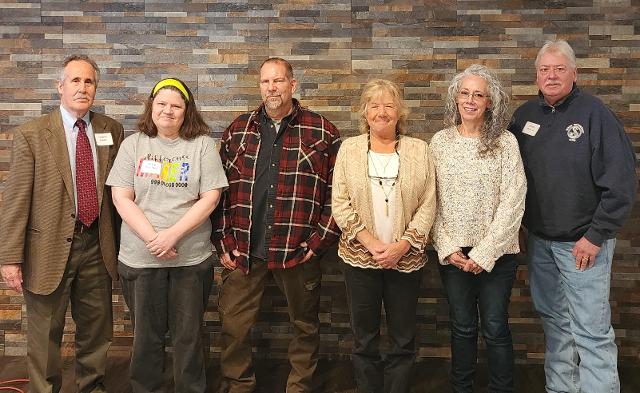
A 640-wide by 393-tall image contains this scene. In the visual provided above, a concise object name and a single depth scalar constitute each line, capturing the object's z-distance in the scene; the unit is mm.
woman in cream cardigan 2146
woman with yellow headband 2162
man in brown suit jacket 2221
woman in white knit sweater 2143
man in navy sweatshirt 2123
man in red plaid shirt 2314
